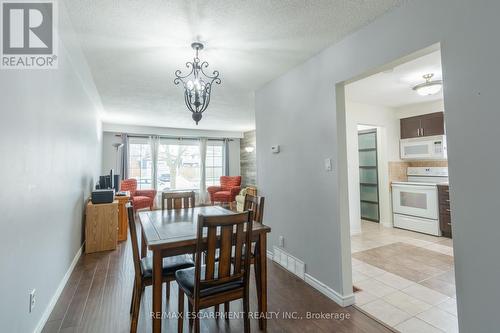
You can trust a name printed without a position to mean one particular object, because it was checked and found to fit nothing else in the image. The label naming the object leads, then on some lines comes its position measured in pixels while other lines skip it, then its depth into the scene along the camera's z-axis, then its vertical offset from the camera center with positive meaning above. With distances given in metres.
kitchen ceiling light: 3.22 +1.15
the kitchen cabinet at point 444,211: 3.96 -0.73
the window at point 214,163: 8.28 +0.38
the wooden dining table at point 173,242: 1.58 -0.48
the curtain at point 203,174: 7.98 -0.01
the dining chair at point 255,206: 2.25 -0.35
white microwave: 4.34 +0.40
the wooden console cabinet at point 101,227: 3.52 -0.78
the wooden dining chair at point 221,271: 1.49 -0.67
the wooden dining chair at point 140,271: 1.72 -0.76
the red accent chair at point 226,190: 7.36 -0.54
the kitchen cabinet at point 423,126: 4.36 +0.85
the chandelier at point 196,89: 2.24 +0.84
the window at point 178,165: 7.58 +0.31
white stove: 4.16 -0.61
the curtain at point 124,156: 6.90 +0.58
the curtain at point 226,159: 8.43 +0.52
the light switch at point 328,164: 2.32 +0.07
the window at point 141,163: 7.17 +0.38
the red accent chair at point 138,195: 6.15 -0.55
